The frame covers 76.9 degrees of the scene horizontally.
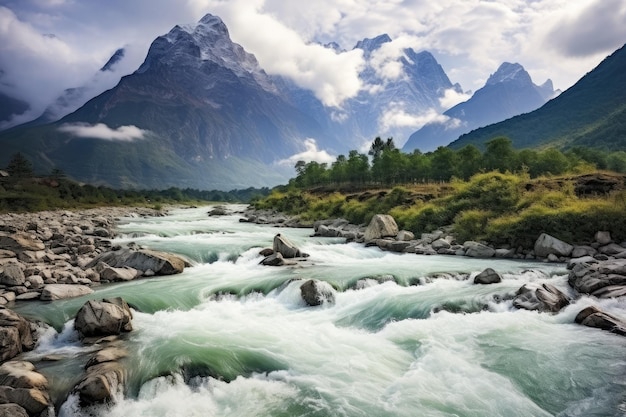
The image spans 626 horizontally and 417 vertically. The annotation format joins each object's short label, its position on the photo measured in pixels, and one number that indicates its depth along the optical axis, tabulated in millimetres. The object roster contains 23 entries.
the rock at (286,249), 27875
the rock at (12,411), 8216
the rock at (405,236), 35000
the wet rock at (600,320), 12828
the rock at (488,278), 19141
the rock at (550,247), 24859
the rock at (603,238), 24780
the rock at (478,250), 28047
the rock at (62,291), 17062
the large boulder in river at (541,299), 15094
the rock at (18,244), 25281
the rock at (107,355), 11023
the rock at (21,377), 9508
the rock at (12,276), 18203
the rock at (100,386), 9375
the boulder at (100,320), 13203
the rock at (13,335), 11688
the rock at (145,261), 22812
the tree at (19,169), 105931
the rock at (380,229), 36719
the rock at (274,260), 25297
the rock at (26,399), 8891
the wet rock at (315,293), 17531
